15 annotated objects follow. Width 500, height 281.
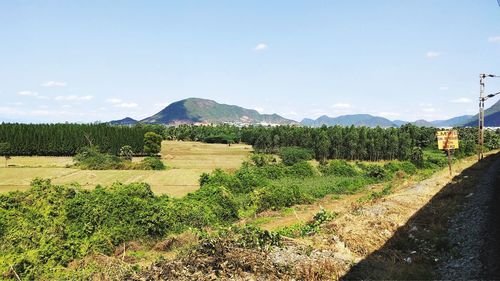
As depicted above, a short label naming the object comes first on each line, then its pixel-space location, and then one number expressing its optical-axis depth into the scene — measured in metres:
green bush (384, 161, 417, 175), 67.62
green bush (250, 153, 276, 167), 85.31
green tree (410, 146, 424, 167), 78.53
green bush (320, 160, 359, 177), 68.81
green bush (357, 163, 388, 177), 63.71
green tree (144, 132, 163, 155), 111.00
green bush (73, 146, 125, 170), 83.50
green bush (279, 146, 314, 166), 95.74
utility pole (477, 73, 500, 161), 37.53
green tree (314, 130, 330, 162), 108.06
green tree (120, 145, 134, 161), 100.32
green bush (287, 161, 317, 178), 64.62
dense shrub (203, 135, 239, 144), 167.25
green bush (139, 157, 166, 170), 82.69
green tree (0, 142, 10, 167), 98.56
